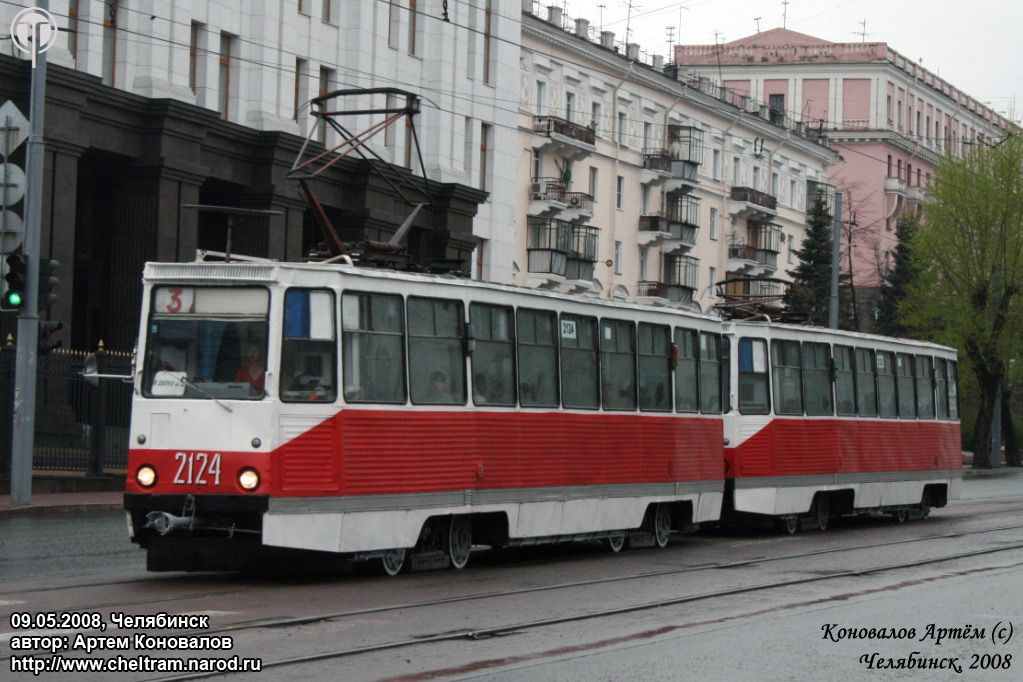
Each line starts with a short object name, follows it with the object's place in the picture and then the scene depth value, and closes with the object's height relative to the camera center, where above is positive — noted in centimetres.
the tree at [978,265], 5975 +644
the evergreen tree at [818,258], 7219 +815
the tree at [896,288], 7319 +705
